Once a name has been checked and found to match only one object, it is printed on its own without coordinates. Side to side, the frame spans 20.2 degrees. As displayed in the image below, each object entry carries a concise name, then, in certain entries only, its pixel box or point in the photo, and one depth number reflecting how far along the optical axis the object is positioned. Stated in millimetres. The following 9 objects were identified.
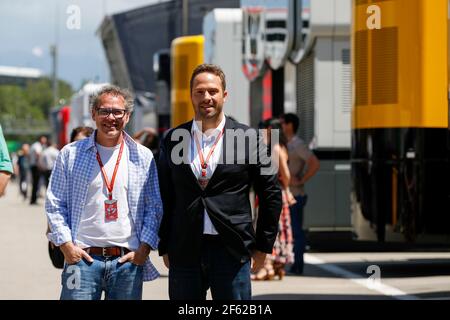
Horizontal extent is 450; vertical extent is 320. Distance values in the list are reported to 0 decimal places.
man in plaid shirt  5984
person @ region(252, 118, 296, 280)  12656
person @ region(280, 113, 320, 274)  13367
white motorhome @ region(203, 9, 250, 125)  20000
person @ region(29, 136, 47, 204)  32844
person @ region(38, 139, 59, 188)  29528
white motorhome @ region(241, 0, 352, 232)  15500
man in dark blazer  5949
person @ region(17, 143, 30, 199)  37125
